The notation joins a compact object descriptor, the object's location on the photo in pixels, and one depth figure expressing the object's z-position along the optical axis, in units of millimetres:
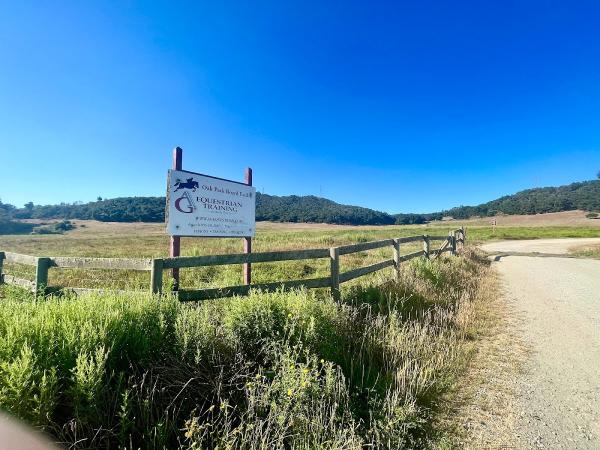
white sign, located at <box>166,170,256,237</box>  5883
